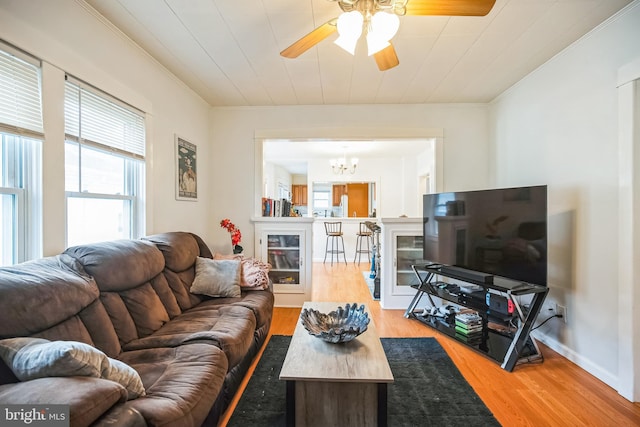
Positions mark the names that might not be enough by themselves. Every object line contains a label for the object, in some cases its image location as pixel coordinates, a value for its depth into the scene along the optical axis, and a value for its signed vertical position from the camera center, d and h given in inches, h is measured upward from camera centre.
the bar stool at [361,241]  262.4 -28.8
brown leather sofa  38.0 -24.9
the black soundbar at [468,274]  97.0 -23.4
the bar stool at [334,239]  268.2 -27.5
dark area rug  64.5 -47.6
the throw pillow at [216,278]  97.4 -24.0
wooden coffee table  53.9 -35.8
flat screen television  87.1 -7.2
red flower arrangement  131.6 -10.9
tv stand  86.0 -36.8
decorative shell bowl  63.1 -28.0
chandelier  244.7 +41.2
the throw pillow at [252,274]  105.4 -24.3
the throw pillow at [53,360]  37.8 -20.7
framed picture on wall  115.3 +16.9
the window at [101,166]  71.6 +12.8
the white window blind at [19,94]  54.9 +23.8
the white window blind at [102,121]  70.2 +25.2
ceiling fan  54.3 +39.8
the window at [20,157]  55.8 +11.3
